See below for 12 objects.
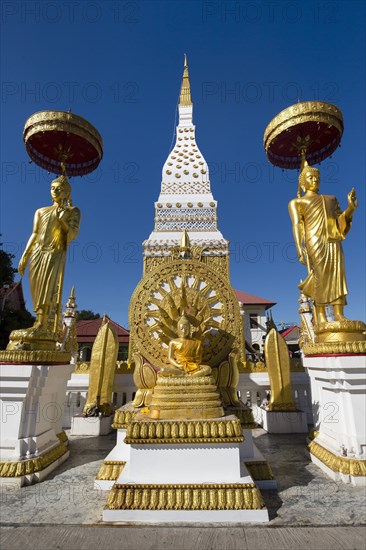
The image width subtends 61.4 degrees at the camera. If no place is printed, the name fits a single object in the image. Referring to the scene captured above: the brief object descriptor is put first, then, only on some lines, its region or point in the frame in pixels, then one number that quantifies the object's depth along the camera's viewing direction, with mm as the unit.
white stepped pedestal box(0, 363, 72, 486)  4465
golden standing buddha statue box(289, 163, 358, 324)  5434
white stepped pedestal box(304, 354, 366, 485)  4320
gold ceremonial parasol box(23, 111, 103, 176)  6336
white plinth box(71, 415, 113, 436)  7147
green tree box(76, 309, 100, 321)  49831
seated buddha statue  4645
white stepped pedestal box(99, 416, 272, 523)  3332
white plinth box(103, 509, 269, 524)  3307
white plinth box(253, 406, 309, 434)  7246
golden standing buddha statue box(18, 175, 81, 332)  5777
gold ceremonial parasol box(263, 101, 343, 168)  6215
